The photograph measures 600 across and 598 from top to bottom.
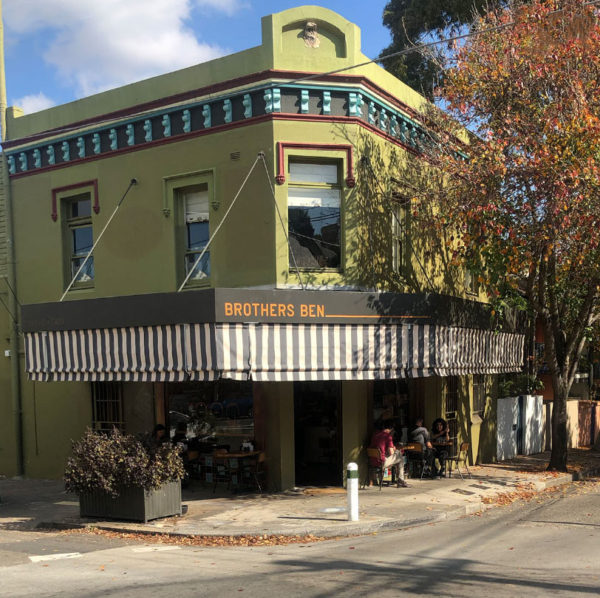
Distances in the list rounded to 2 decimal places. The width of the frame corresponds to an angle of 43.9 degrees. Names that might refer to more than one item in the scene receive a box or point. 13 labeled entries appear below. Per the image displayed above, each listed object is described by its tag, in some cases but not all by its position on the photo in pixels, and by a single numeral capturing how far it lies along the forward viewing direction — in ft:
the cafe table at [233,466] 47.55
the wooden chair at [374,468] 47.98
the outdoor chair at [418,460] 52.31
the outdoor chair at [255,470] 47.70
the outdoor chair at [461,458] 54.44
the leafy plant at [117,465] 39.17
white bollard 38.24
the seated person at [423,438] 52.60
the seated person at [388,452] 48.08
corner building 42.50
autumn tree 45.85
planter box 39.55
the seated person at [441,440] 54.80
